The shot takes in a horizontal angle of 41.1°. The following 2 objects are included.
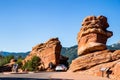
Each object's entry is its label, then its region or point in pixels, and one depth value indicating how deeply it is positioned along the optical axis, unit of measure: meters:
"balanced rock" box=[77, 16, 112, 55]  28.52
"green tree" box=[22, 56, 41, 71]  52.02
